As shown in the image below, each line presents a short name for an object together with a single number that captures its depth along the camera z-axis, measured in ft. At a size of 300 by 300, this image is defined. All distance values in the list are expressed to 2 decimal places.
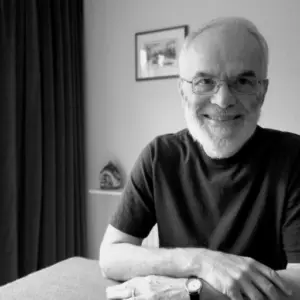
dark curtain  7.28
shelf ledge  8.75
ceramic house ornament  9.02
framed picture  8.43
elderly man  3.09
